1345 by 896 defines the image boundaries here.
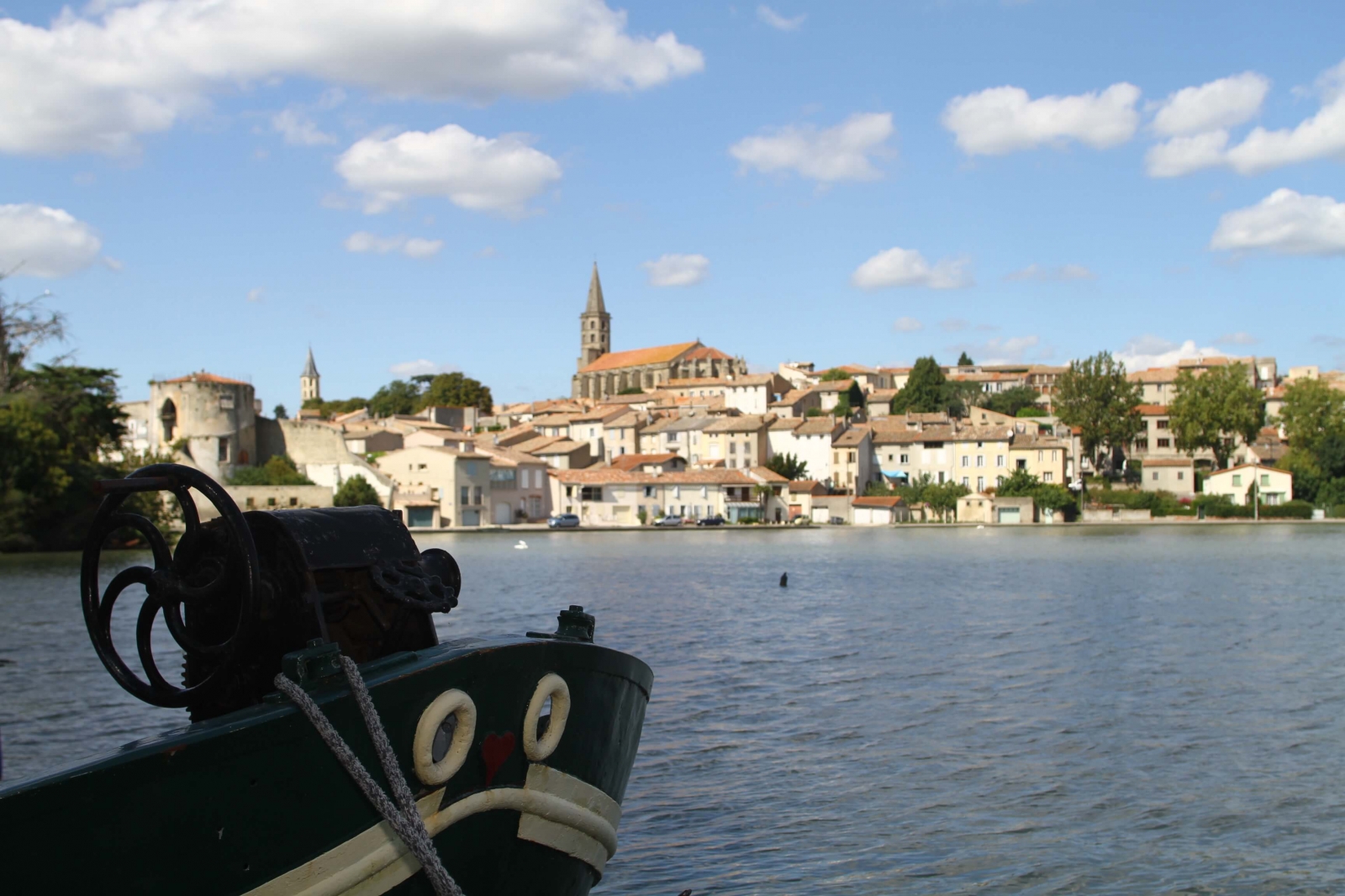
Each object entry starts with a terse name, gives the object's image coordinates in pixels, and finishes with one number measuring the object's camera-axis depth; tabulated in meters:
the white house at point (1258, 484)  86.69
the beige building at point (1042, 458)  86.88
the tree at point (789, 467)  88.19
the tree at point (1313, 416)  90.19
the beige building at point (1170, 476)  90.25
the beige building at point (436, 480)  76.25
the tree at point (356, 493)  69.81
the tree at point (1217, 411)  94.06
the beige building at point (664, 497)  83.25
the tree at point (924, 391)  111.19
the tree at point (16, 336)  53.19
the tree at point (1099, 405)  95.44
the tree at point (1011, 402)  116.88
